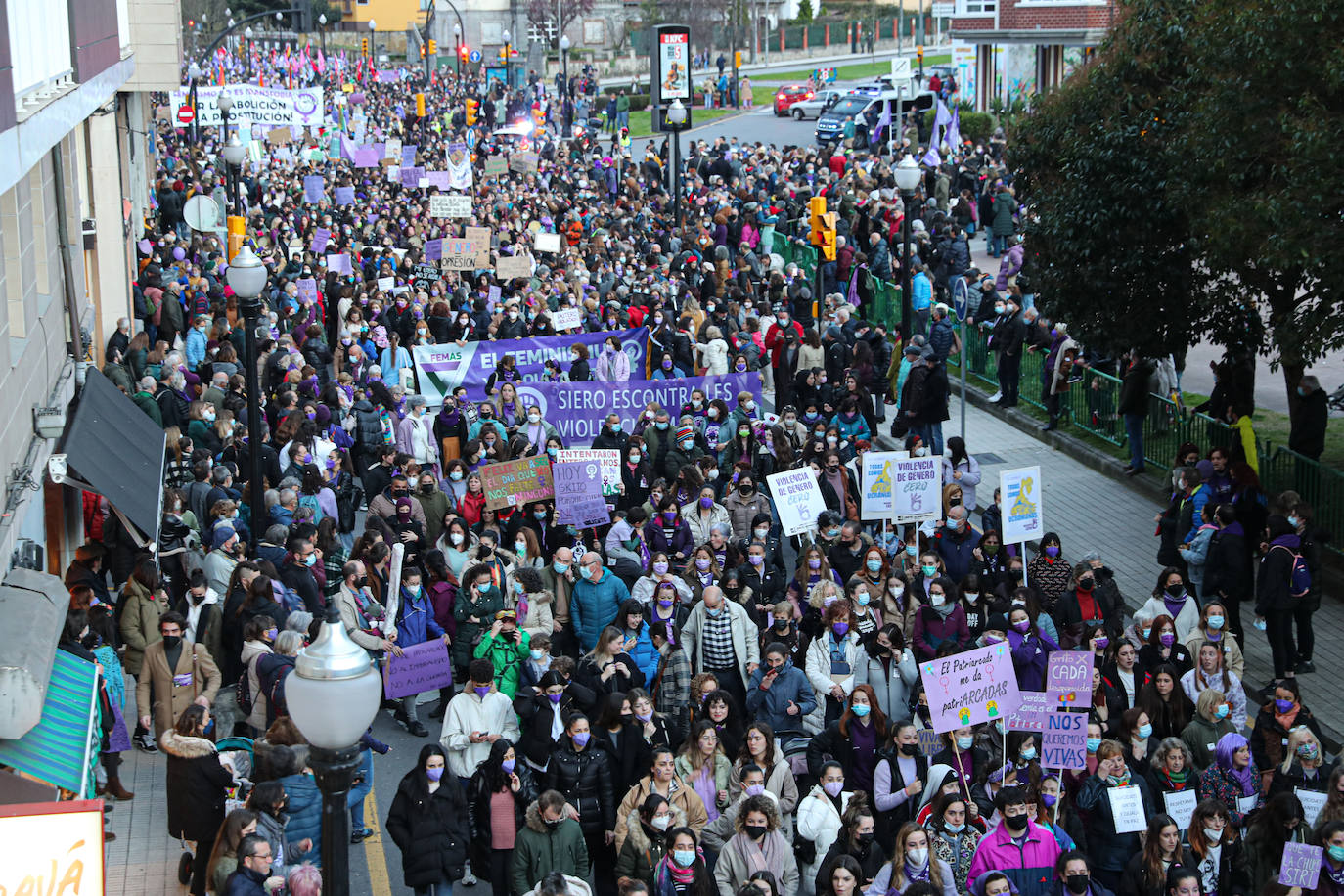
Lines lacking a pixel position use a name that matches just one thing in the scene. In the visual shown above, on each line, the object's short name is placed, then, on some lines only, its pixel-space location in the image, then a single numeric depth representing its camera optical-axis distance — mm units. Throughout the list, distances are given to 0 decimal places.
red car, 71062
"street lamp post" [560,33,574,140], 63872
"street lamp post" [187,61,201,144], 35400
